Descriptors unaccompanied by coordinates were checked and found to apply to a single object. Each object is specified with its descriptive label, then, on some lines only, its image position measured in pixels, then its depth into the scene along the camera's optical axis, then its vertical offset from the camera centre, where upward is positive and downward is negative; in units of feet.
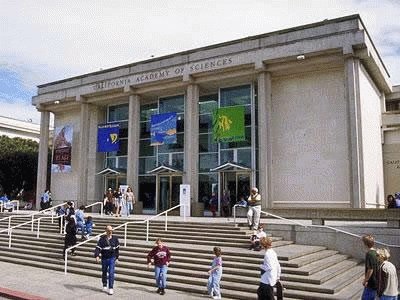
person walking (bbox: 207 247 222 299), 33.91 -6.53
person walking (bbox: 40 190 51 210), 96.48 -1.21
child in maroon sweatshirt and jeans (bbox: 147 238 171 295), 35.76 -5.68
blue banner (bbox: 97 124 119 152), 99.09 +13.82
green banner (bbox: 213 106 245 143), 81.35 +14.12
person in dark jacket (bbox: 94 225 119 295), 36.68 -4.99
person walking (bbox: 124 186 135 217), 75.92 -0.54
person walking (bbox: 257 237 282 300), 24.95 -4.65
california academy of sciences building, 71.82 +14.67
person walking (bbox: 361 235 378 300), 24.56 -4.60
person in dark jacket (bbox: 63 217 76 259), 48.70 -4.25
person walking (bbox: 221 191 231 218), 77.61 -1.42
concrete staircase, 35.45 -6.79
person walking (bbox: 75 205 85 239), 54.49 -3.06
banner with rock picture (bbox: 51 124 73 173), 106.11 +11.60
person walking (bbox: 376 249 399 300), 23.00 -4.67
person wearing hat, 48.67 -1.60
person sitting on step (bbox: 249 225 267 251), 44.01 -4.52
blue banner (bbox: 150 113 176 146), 89.97 +14.52
